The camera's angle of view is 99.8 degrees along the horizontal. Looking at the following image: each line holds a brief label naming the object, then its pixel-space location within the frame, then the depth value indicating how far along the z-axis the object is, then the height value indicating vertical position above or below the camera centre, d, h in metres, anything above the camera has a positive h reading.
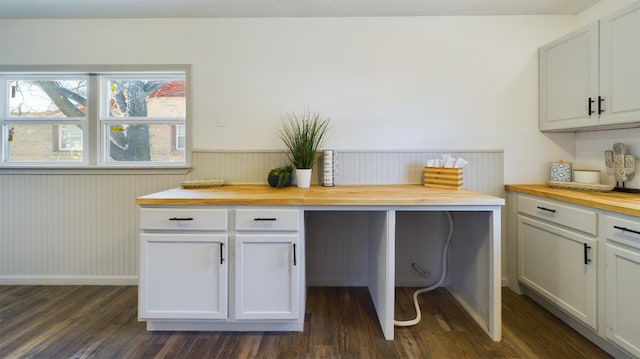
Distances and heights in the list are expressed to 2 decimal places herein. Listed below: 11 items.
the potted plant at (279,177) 1.98 +0.01
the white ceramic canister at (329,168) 2.05 +0.08
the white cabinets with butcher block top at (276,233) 1.50 -0.32
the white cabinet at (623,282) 1.26 -0.50
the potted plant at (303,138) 2.02 +0.32
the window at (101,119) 2.27 +0.50
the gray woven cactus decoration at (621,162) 1.74 +0.11
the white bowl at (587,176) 1.86 +0.02
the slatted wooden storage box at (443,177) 1.86 +0.01
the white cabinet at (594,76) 1.56 +0.68
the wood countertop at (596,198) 1.30 -0.10
